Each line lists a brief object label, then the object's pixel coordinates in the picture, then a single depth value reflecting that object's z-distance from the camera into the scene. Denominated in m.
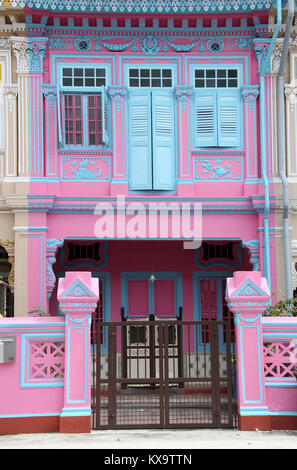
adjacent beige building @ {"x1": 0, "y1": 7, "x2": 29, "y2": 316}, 13.61
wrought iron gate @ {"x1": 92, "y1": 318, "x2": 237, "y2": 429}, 9.85
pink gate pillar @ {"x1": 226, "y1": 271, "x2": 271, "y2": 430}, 9.77
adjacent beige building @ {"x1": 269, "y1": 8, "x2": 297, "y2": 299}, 13.95
